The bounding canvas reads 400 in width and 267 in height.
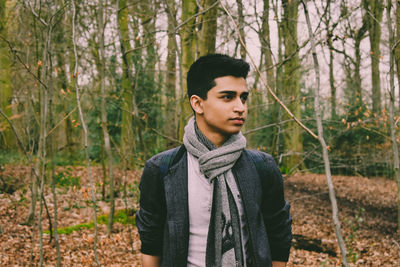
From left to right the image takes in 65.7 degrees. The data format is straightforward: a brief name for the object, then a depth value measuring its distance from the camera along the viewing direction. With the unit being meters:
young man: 1.63
